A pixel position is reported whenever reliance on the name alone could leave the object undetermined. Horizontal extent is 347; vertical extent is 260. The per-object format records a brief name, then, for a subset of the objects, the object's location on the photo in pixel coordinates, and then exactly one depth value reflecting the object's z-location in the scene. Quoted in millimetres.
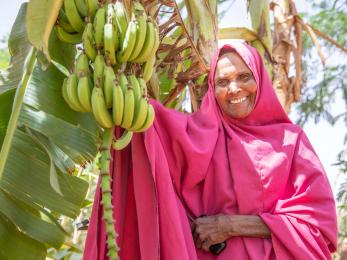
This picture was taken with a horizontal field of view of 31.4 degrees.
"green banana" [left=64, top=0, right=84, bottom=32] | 1715
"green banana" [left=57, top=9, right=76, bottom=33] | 1781
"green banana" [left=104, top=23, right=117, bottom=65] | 1596
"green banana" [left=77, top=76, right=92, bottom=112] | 1579
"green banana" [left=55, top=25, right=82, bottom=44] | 1818
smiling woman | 1813
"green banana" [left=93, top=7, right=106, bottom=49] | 1629
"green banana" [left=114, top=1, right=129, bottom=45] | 1665
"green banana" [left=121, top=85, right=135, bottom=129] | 1578
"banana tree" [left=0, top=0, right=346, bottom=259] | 1866
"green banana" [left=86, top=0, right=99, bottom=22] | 1696
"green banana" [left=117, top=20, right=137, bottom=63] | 1626
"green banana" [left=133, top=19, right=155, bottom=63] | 1691
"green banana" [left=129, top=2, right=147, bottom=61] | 1653
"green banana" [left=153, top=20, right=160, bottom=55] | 1722
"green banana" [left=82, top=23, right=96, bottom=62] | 1641
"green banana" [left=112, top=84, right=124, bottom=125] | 1560
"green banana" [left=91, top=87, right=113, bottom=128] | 1549
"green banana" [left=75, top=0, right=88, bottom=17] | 1720
